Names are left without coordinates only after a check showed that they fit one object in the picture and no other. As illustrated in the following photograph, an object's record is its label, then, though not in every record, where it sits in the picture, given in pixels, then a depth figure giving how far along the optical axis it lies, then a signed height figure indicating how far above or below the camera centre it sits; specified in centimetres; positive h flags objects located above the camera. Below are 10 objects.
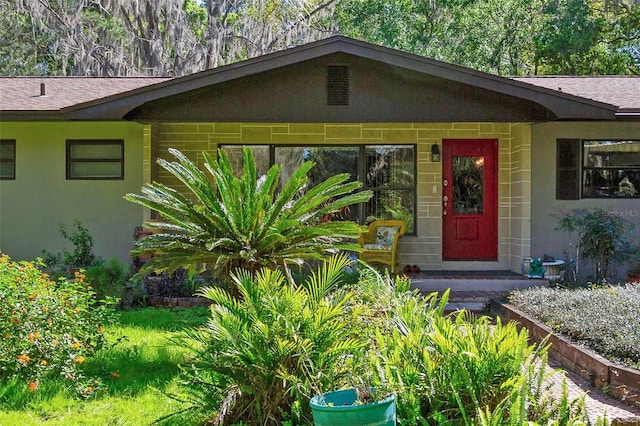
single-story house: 1057 +48
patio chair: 1026 -69
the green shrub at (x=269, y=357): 388 -95
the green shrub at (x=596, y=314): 542 -111
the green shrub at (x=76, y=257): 968 -93
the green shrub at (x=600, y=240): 952 -57
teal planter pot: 321 -105
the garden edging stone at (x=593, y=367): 484 -135
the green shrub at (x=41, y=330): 492 -104
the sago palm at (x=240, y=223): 549 -22
